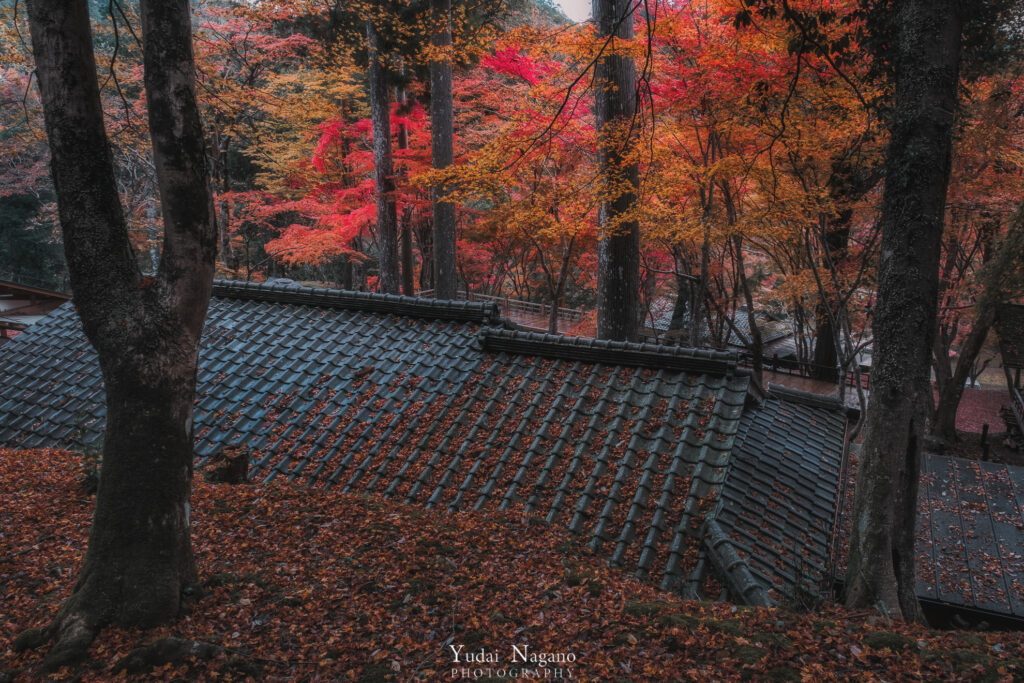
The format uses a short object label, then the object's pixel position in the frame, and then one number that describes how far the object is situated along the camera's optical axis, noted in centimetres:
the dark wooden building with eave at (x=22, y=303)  1775
